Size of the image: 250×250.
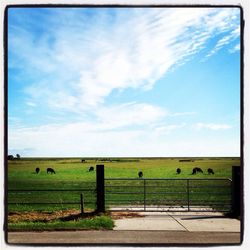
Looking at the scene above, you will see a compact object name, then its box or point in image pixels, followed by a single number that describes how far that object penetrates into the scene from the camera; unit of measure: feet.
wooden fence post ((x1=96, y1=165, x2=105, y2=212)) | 25.32
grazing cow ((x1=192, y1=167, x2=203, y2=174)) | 120.65
